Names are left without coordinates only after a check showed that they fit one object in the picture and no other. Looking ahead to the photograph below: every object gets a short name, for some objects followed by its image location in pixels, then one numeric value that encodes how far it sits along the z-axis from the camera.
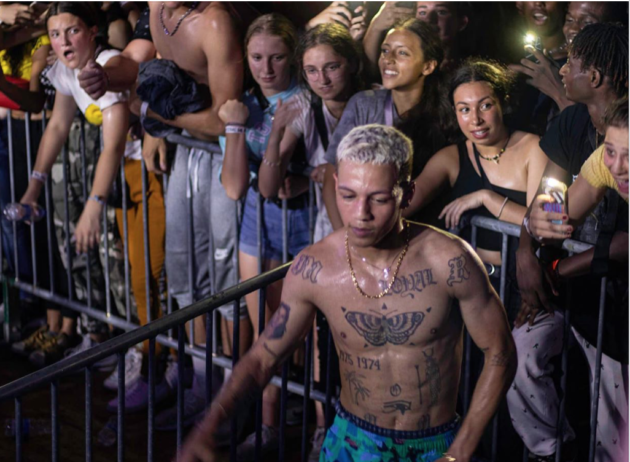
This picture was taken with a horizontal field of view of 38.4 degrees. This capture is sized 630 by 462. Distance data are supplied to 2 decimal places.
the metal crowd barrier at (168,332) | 3.00
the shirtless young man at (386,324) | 3.11
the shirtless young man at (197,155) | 5.11
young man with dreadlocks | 3.63
